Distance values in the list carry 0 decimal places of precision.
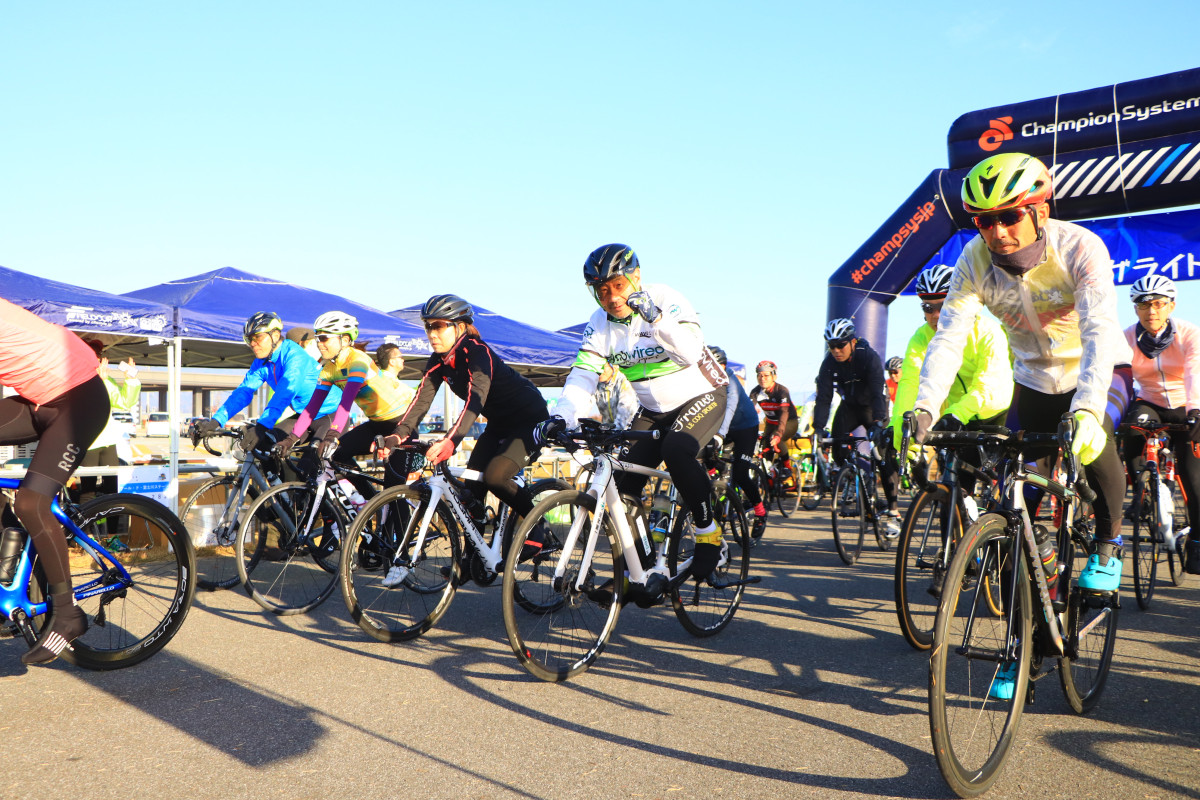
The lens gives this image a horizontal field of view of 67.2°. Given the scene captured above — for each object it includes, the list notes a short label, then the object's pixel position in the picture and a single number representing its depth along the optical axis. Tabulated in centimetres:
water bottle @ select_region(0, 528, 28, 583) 409
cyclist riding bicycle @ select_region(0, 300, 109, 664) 406
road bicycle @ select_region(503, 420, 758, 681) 436
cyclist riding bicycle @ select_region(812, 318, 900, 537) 843
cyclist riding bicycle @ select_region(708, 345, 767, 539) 877
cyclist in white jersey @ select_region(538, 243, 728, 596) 476
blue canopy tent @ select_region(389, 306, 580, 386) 1451
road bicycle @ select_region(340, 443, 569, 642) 503
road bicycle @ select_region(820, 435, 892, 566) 814
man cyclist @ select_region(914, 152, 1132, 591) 332
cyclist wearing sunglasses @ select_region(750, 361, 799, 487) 1077
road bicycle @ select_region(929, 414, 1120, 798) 272
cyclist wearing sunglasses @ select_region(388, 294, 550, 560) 544
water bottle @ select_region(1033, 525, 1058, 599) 321
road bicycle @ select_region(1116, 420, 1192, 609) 597
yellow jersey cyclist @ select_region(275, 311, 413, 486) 677
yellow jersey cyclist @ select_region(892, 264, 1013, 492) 579
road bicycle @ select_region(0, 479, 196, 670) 414
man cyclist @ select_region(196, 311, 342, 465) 691
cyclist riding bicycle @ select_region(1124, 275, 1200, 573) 595
